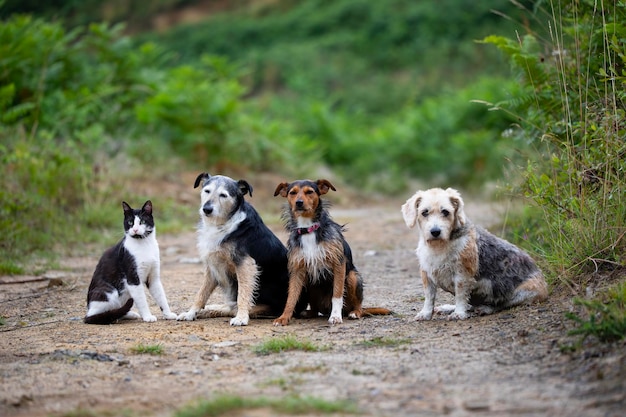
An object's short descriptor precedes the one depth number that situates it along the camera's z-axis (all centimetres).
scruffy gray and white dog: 1427
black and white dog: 1512
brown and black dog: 1489
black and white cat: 1495
